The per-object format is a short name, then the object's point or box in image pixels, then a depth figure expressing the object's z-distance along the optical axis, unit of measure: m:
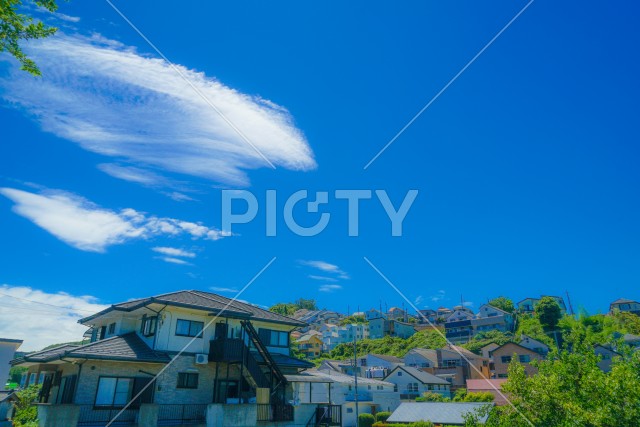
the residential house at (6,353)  44.25
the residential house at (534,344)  72.81
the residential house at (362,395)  52.19
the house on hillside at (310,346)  110.69
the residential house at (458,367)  69.12
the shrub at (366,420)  50.94
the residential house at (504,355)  64.50
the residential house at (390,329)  118.69
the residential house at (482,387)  53.94
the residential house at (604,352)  57.03
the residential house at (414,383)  60.97
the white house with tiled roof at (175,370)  18.38
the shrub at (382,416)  52.22
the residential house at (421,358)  76.25
